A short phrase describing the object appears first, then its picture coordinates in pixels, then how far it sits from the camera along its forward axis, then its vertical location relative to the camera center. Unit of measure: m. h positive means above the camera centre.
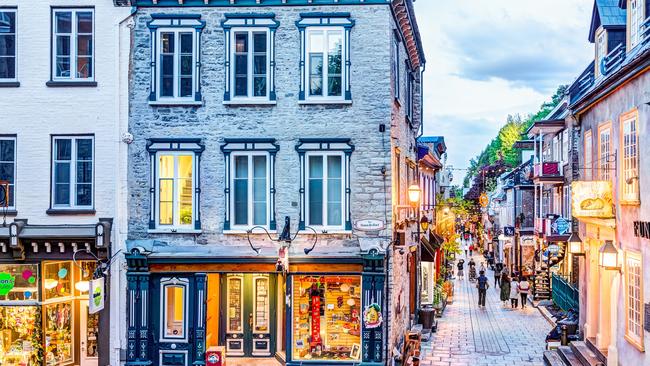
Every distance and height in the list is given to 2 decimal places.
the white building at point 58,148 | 19.61 +1.33
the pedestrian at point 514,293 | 35.78 -4.58
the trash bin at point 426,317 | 27.80 -4.45
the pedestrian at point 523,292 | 36.06 -4.52
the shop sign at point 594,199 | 17.42 -0.03
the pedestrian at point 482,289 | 36.09 -4.40
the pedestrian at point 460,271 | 52.03 -5.08
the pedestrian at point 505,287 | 36.94 -4.42
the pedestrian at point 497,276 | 47.03 -4.90
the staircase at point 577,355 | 19.16 -4.31
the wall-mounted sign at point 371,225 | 19.02 -0.68
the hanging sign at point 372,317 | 18.66 -2.97
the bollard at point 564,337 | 22.72 -4.23
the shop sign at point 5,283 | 19.41 -2.20
